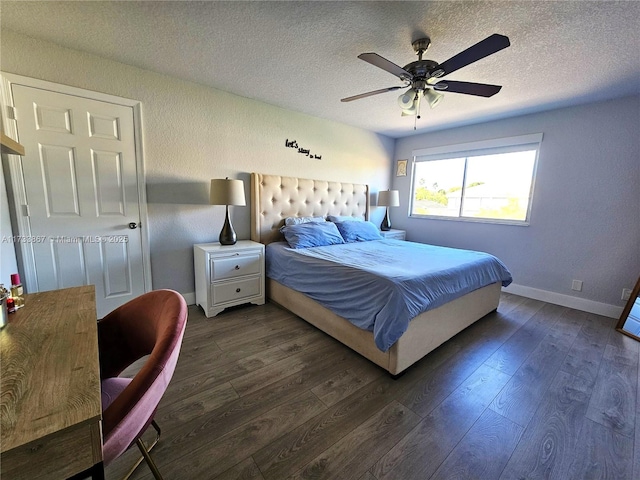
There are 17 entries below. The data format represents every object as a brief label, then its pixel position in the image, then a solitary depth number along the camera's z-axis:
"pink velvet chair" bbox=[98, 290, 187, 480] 0.77
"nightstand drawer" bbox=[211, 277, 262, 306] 2.69
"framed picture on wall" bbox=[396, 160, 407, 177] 4.73
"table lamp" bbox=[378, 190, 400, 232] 4.46
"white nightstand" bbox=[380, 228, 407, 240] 4.37
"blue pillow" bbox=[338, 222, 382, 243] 3.56
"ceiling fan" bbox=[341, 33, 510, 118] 1.53
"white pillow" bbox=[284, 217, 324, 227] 3.37
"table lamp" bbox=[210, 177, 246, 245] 2.66
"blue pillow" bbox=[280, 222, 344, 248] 3.06
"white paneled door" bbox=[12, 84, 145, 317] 2.11
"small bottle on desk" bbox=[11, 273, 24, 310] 1.06
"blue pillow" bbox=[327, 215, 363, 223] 3.76
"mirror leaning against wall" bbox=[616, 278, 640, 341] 2.49
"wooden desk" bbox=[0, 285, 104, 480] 0.52
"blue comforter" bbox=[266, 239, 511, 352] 1.79
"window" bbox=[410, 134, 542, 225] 3.45
